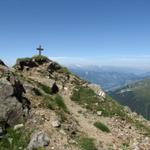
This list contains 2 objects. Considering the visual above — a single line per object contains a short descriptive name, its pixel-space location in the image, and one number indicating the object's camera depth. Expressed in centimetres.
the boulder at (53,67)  2818
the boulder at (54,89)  2373
